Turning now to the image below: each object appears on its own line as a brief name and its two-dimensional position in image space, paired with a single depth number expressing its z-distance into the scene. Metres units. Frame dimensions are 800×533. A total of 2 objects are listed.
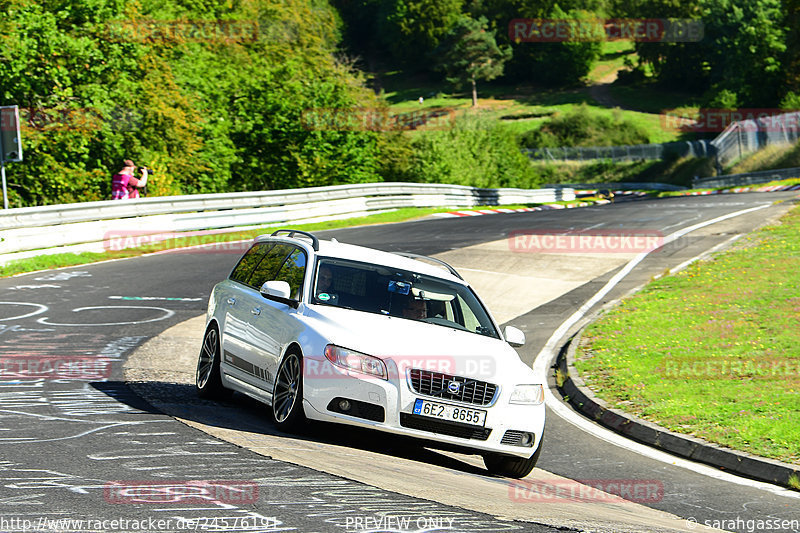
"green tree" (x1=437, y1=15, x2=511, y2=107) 155.40
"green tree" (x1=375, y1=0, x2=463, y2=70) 174.38
